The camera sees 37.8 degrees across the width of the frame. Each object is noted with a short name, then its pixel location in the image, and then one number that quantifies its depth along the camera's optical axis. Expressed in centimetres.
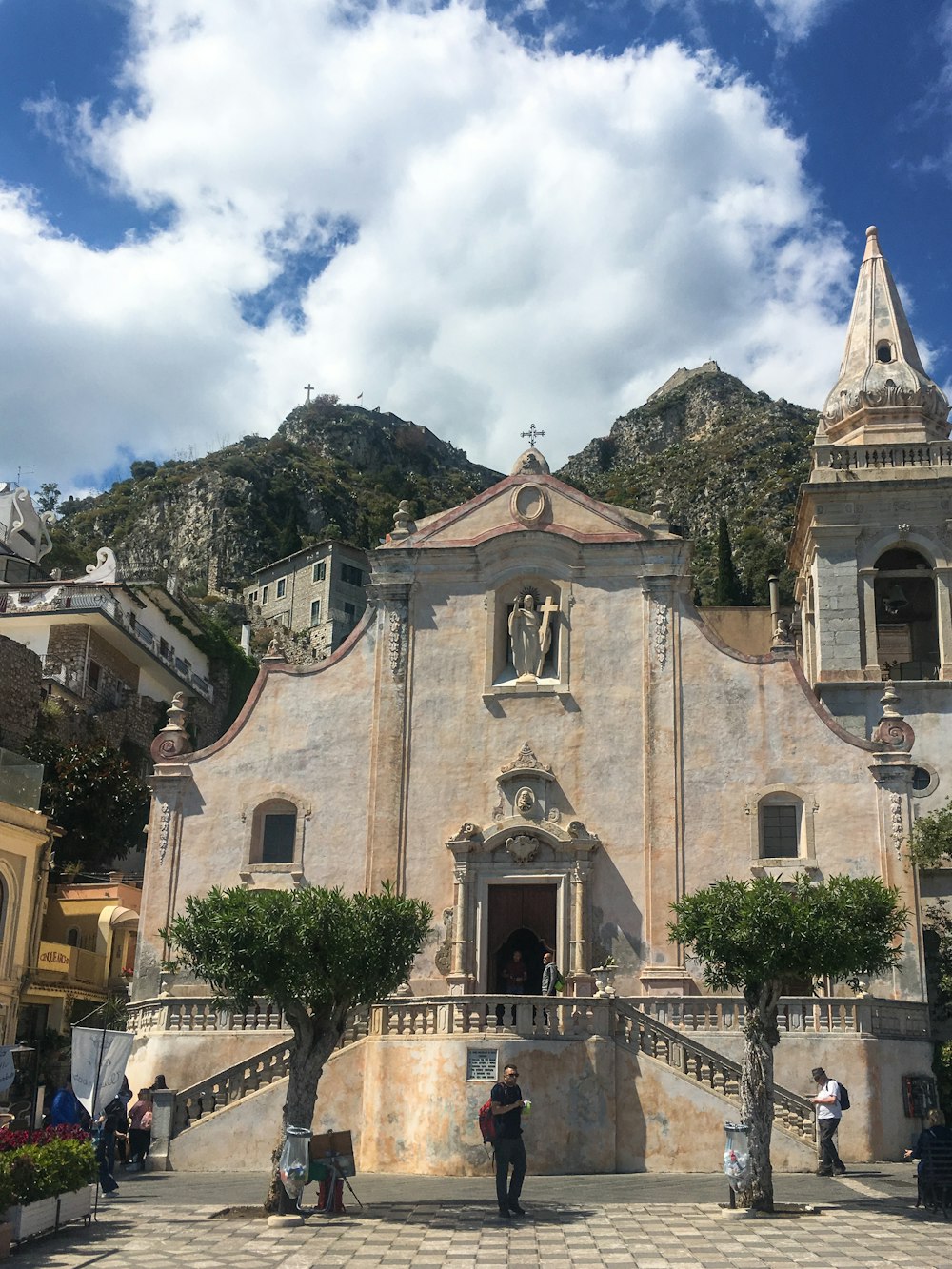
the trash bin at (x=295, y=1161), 1728
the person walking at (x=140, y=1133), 2373
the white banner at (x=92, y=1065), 1761
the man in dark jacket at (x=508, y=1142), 1752
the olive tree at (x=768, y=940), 1891
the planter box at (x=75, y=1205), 1574
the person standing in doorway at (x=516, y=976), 2832
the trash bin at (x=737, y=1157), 1789
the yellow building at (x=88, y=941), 3581
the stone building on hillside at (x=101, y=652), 4634
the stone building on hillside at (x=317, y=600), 8306
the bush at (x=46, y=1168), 1447
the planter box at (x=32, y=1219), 1462
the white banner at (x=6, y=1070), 1642
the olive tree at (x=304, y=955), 1905
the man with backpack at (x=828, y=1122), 2217
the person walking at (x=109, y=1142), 1977
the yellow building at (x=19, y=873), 3362
